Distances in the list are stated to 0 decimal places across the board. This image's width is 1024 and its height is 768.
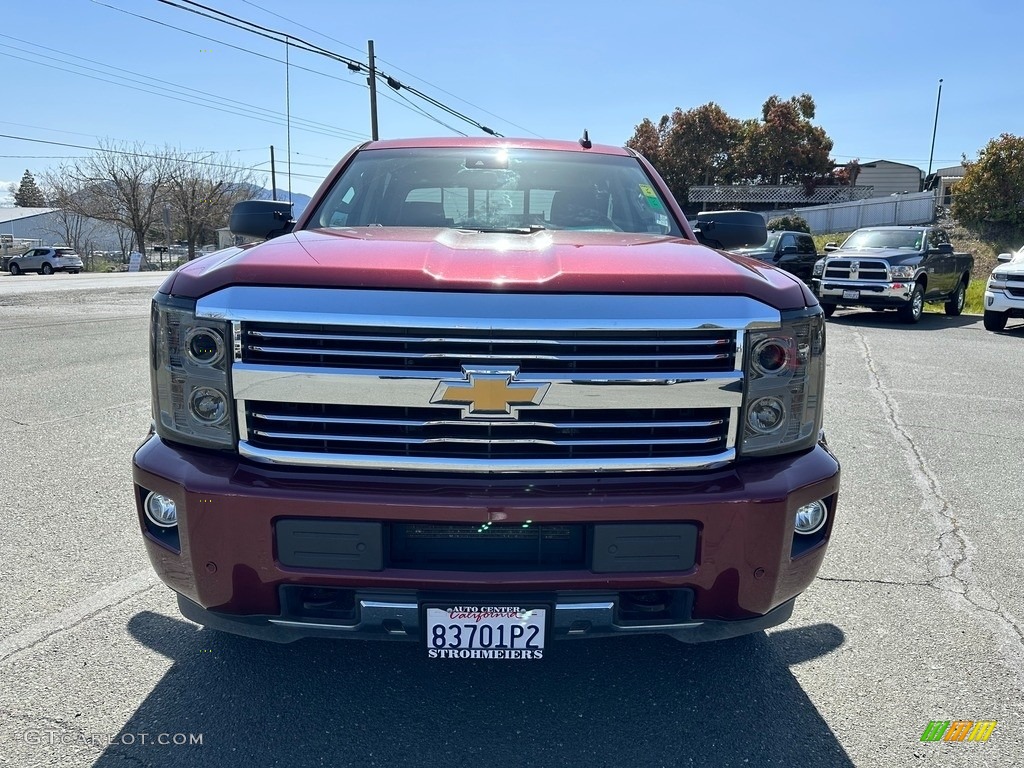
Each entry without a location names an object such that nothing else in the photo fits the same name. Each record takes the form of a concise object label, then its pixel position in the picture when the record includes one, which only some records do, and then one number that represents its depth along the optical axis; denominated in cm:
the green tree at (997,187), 2862
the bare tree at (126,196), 5616
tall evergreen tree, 10085
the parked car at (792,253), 1981
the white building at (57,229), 6376
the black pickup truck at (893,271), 1480
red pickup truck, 210
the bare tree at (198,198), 5747
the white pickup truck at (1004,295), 1378
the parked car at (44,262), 4056
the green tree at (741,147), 5062
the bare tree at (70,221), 5794
